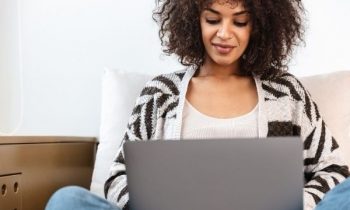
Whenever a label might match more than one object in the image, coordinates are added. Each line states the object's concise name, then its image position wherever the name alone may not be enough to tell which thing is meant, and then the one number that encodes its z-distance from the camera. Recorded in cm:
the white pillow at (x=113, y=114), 124
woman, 107
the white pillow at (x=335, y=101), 115
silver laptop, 69
